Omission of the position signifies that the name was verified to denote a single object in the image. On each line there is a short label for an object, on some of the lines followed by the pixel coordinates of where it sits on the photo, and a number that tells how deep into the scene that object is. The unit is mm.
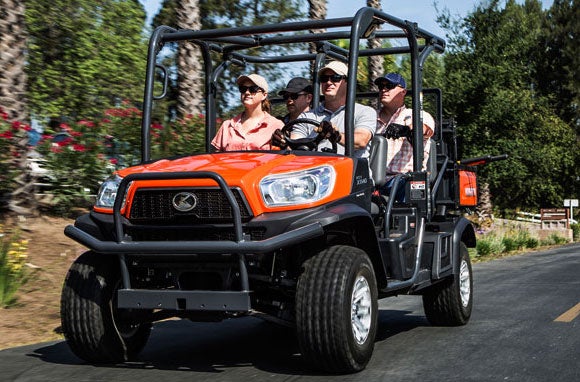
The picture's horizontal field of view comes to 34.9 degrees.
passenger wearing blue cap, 7543
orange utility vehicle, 5344
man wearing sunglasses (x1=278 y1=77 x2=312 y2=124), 7695
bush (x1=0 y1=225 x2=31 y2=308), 8359
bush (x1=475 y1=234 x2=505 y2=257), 21188
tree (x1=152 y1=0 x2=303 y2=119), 23312
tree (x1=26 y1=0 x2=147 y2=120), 14750
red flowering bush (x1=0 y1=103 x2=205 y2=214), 11375
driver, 6445
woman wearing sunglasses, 6902
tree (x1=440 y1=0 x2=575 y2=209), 31203
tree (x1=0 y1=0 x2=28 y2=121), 11008
